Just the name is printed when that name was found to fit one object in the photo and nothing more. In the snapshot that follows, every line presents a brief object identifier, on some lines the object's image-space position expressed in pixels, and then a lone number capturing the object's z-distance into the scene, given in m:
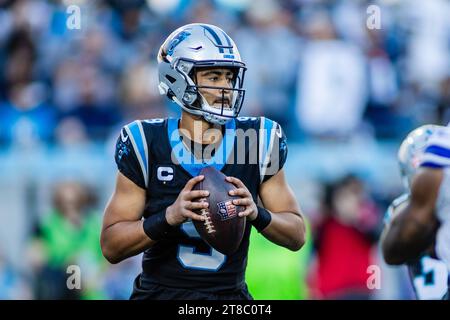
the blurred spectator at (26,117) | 18.95
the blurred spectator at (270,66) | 19.27
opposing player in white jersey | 9.07
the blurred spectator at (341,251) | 16.66
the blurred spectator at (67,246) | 17.17
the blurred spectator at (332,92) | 18.98
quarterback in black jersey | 9.81
